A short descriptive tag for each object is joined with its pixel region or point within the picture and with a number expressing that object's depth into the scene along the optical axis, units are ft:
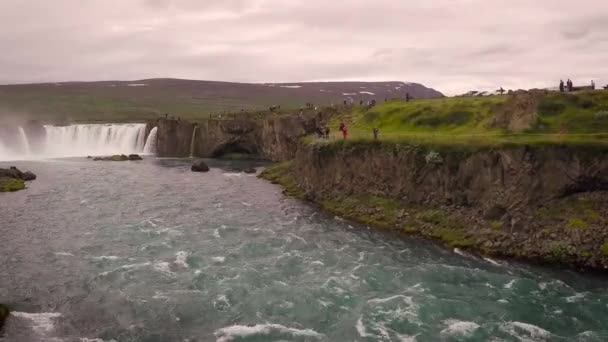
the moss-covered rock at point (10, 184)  221.05
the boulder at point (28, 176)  250.96
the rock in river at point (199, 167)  285.23
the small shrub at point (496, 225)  130.94
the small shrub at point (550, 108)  168.14
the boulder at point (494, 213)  134.11
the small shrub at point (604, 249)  112.27
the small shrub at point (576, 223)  118.93
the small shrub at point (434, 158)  151.74
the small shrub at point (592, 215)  119.55
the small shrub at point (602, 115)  154.30
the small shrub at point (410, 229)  144.15
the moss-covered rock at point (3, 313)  87.00
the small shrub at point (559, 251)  115.55
